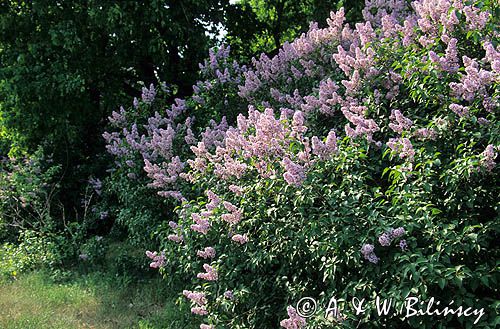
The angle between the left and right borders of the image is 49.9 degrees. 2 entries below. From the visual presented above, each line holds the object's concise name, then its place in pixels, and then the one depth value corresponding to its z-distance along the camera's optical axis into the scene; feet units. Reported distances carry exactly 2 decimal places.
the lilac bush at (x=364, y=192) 10.39
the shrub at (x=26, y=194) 24.52
